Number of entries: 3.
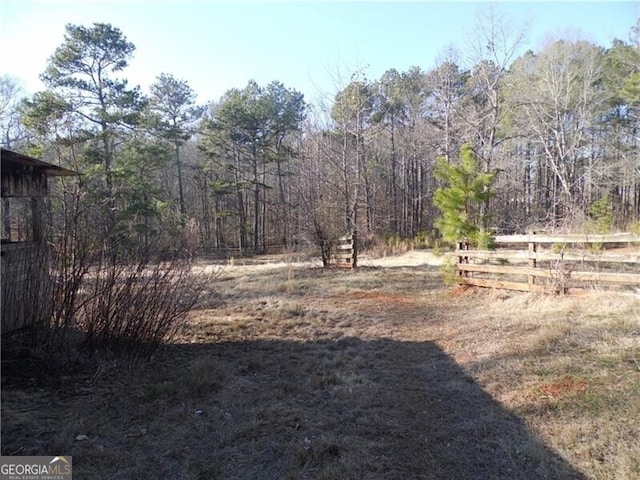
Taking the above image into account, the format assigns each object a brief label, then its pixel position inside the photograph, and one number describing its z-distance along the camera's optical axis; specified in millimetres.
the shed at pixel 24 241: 4590
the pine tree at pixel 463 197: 9445
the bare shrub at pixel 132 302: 4820
